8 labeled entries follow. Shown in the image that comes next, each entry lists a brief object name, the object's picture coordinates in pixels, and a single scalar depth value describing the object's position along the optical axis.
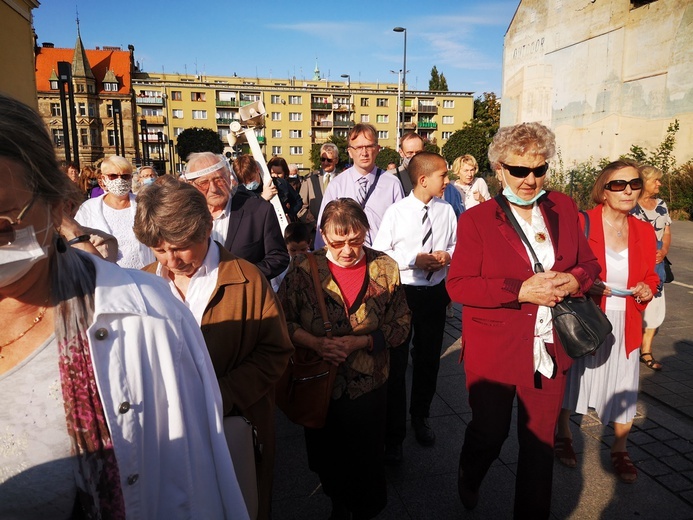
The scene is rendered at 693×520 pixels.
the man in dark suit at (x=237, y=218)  3.63
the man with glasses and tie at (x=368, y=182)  4.57
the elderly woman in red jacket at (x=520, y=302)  2.71
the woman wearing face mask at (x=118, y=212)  4.23
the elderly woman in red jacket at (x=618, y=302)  3.40
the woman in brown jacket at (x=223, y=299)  2.16
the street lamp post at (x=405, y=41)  29.70
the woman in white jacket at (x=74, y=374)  1.30
